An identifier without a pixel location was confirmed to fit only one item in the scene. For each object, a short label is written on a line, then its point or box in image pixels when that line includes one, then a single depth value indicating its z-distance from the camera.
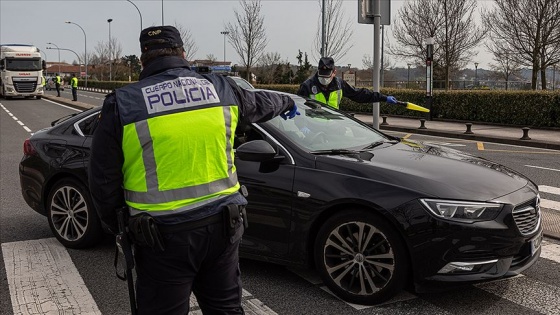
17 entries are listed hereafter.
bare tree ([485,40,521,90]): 26.47
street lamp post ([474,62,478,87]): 34.75
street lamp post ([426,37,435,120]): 19.45
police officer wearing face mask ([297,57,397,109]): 7.06
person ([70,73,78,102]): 32.03
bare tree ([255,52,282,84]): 49.03
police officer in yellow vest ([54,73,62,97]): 41.50
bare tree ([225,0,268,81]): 37.84
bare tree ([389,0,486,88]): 30.48
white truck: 36.34
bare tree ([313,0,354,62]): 31.91
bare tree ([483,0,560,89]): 23.84
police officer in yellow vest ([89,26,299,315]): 2.20
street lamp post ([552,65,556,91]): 26.37
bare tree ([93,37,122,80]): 81.38
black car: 3.47
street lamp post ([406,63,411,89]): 36.17
